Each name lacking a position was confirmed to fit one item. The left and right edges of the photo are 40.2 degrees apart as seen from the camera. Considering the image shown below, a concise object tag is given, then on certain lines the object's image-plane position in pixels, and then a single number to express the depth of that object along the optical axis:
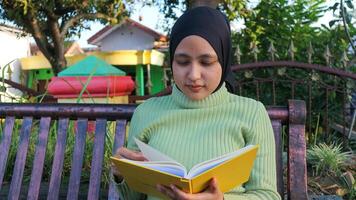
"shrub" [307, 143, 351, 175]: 3.07
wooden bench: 2.07
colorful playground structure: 14.08
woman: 1.49
